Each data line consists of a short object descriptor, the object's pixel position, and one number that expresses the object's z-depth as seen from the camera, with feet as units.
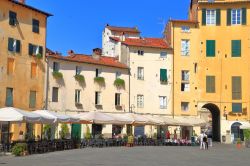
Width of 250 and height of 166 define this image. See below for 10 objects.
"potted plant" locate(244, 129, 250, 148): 170.45
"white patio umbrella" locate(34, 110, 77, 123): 104.96
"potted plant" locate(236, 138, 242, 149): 154.61
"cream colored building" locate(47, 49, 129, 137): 159.63
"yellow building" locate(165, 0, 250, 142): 183.01
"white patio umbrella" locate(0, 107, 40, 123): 89.45
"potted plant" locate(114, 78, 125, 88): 176.04
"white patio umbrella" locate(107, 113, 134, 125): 132.26
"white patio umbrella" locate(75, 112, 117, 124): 122.93
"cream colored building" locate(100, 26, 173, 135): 181.16
